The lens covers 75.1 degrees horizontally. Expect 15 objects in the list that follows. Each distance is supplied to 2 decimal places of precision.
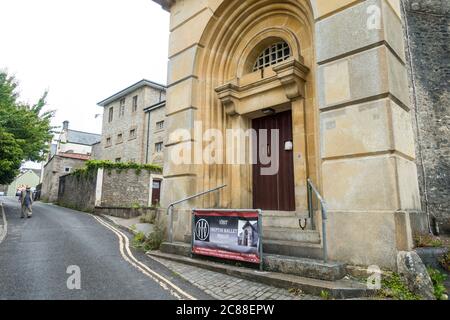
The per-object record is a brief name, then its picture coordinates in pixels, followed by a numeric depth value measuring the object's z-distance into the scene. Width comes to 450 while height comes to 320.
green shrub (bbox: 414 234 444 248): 4.75
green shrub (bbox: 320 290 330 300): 4.07
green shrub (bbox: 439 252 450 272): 4.75
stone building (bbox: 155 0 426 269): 4.83
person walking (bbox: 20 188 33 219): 14.76
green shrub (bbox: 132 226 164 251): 7.89
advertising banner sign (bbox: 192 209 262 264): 5.37
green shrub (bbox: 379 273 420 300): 4.01
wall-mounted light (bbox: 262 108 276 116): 7.68
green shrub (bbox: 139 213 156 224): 14.18
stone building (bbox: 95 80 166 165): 25.56
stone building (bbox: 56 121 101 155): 42.94
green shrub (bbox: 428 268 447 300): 3.99
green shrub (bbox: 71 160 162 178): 18.62
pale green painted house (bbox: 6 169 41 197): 60.94
